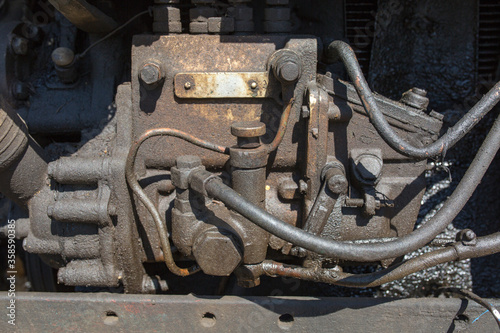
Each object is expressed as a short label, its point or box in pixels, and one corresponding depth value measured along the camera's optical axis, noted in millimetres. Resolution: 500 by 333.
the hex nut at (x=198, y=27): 520
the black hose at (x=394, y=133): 477
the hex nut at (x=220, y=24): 519
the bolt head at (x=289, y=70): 492
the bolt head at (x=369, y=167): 521
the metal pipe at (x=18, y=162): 517
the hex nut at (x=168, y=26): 520
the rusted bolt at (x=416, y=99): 536
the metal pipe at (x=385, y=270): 502
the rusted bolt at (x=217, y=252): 493
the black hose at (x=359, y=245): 456
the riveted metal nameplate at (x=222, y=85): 512
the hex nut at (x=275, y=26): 529
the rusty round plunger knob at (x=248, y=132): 478
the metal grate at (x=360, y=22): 667
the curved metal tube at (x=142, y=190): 502
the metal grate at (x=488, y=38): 666
